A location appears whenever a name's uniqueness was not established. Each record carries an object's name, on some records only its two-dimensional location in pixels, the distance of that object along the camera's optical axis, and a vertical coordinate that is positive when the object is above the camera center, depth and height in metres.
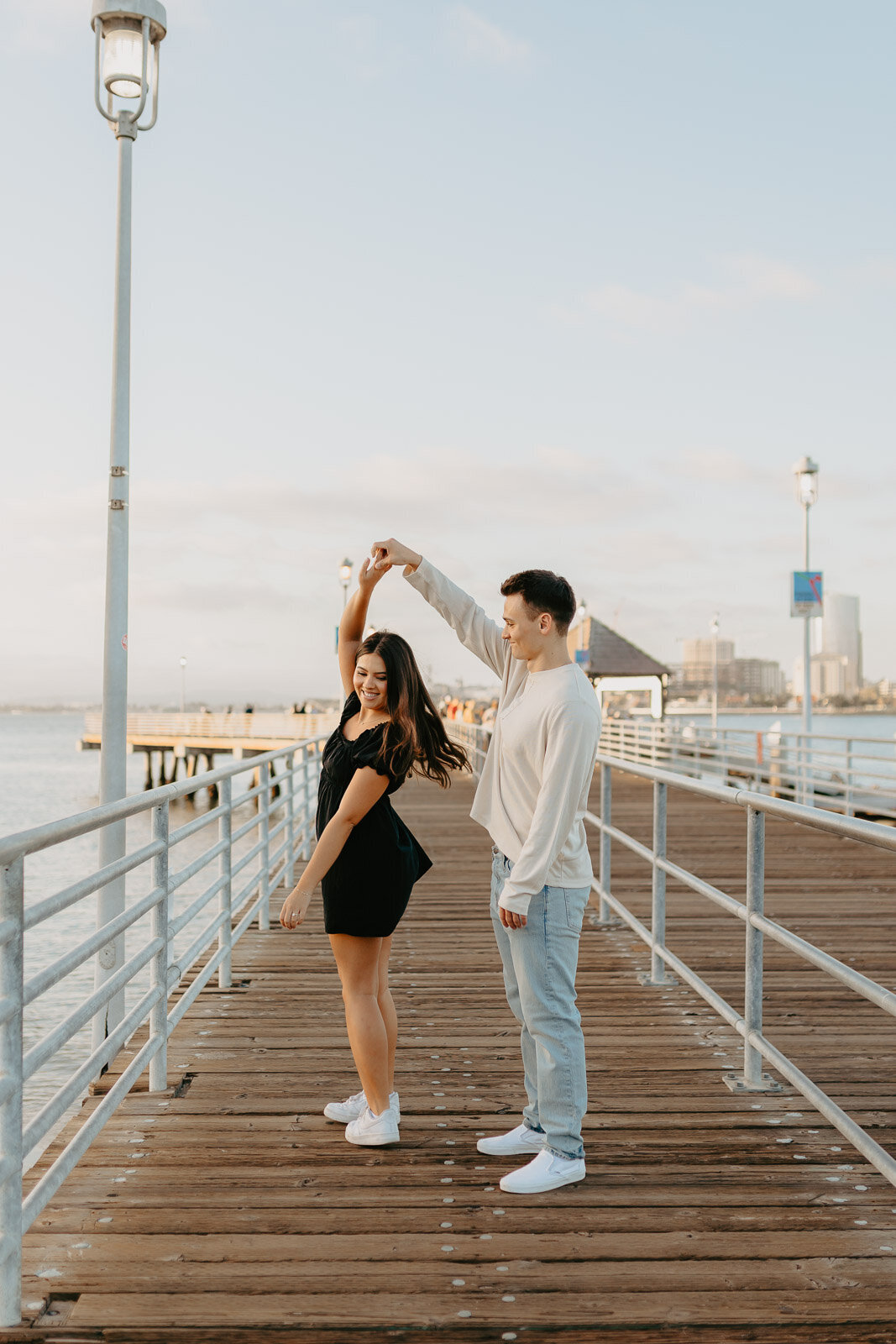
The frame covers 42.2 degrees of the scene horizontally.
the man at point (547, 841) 3.09 -0.37
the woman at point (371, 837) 3.43 -0.40
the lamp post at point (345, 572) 24.56 +2.83
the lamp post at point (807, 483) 17.52 +3.38
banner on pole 16.92 +1.65
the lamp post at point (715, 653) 47.38 +2.33
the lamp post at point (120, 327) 5.81 +1.95
